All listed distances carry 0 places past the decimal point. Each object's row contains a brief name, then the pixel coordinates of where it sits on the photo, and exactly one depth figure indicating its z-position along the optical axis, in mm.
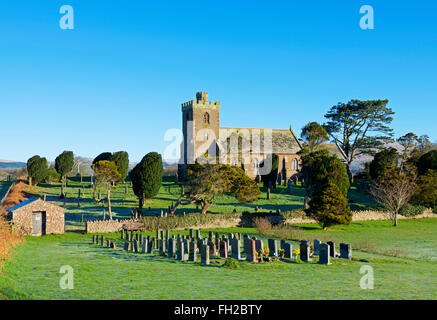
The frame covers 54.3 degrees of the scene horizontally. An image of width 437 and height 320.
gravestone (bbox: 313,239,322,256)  24531
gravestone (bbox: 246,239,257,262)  22344
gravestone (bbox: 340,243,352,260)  23672
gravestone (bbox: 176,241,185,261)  22956
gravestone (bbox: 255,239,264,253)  23669
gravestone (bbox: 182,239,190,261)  22925
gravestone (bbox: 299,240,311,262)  23009
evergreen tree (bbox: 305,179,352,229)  40719
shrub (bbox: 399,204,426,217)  50469
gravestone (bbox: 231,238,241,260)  23641
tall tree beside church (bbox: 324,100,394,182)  76750
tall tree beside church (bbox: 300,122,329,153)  54812
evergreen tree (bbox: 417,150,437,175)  55656
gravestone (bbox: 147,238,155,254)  25909
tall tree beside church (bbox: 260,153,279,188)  71044
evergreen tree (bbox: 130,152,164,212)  48750
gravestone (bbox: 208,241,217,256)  24797
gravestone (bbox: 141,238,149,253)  26108
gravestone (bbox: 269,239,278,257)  24016
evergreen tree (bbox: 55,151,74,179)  74000
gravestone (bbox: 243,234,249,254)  26453
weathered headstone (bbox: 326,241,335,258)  24031
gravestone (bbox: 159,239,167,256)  24844
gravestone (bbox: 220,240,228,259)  24181
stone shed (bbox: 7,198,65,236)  32156
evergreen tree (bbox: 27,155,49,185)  67812
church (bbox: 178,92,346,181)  77500
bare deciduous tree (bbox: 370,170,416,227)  47688
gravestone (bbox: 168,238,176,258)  23844
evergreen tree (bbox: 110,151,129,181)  71000
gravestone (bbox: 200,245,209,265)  21719
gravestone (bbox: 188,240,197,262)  22602
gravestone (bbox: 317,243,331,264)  21859
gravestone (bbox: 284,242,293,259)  23797
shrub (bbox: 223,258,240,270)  20609
